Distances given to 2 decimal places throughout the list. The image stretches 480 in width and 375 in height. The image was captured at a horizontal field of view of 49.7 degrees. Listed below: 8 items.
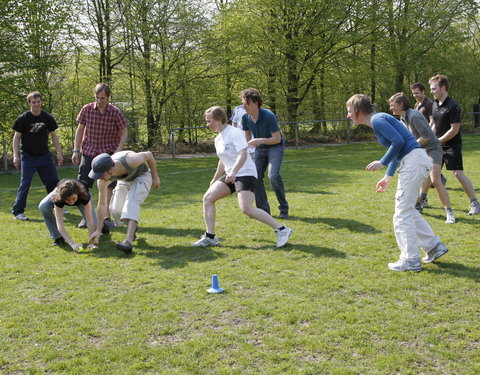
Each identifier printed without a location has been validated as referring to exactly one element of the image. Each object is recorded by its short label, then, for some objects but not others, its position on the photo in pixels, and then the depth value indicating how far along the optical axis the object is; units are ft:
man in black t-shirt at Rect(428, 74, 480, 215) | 24.96
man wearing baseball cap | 19.76
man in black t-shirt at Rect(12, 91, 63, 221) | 28.09
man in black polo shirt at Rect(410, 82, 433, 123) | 26.66
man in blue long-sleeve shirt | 16.85
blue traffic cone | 15.75
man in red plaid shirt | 24.97
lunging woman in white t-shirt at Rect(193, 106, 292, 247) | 20.22
